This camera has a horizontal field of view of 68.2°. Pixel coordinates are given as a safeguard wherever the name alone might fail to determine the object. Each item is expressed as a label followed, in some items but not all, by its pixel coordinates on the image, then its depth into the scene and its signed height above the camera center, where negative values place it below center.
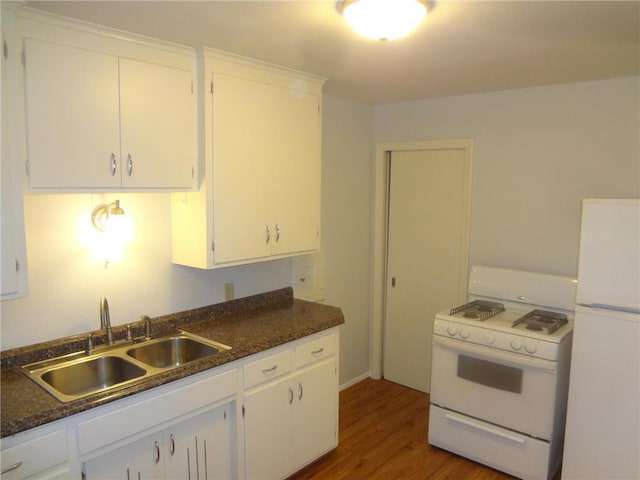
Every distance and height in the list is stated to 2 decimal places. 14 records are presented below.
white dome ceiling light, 1.64 +0.64
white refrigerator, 2.24 -0.75
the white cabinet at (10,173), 1.77 +0.06
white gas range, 2.70 -1.08
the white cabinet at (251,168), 2.47 +0.14
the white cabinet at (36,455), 1.66 -0.96
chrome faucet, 2.36 -0.64
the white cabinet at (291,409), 2.49 -1.23
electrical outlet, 3.00 -0.64
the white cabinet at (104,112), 1.90 +0.35
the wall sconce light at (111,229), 2.36 -0.20
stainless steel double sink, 2.13 -0.84
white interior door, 3.68 -0.46
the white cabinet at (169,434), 1.91 -1.09
